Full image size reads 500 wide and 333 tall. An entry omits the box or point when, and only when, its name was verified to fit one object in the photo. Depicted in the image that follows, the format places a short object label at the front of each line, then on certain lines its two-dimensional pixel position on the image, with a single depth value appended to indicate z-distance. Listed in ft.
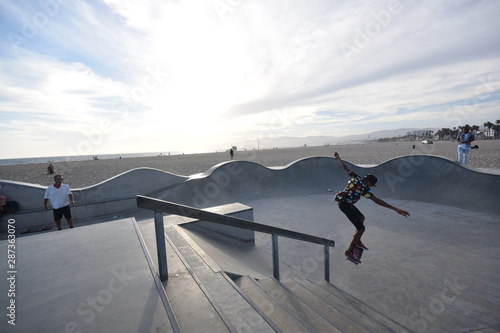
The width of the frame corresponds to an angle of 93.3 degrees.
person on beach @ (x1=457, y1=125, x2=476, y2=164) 31.60
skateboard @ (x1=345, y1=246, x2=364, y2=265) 15.19
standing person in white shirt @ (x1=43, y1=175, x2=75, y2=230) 18.38
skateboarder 15.03
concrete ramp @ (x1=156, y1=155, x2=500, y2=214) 27.55
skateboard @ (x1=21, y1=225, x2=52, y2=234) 21.39
